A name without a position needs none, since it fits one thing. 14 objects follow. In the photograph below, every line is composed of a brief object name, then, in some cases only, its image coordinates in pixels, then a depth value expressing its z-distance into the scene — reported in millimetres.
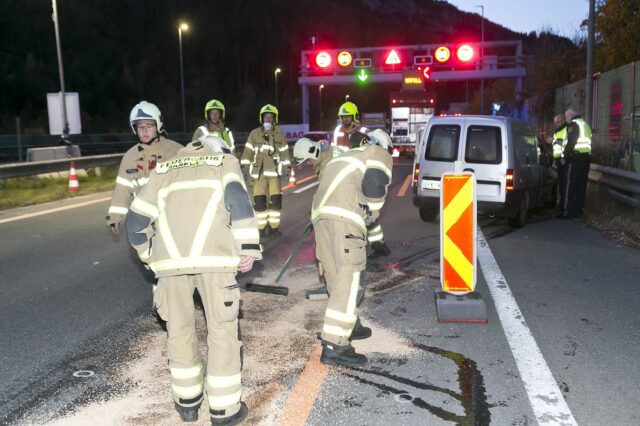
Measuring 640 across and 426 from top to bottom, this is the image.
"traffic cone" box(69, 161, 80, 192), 16391
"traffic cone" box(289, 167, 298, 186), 17419
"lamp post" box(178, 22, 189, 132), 37766
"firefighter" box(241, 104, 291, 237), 10258
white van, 10812
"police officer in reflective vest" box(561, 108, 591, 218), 11867
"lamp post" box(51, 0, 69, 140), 23641
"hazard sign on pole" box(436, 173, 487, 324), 5766
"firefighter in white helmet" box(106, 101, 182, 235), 5289
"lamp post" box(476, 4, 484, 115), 46125
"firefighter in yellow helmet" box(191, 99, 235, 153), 9023
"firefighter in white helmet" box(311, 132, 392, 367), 4820
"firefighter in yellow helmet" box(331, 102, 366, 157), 5451
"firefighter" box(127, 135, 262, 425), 3719
